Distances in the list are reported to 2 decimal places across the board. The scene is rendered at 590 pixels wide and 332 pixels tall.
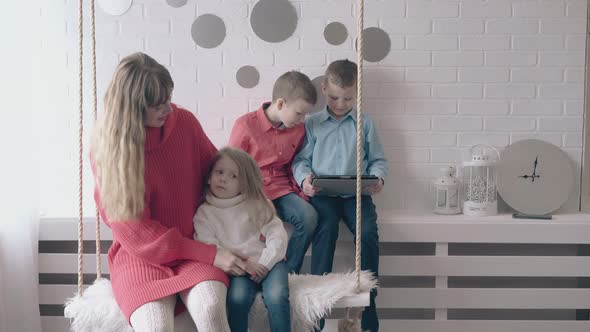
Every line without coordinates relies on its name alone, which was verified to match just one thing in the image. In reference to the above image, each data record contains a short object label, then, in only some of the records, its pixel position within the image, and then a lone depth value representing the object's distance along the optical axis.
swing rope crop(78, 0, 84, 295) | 2.04
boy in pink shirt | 2.58
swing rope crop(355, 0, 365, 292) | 1.92
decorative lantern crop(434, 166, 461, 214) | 2.90
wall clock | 2.92
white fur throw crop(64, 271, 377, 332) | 1.95
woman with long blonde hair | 1.89
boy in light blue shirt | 2.59
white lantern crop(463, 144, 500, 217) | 2.87
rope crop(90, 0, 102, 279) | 2.14
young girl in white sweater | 2.06
